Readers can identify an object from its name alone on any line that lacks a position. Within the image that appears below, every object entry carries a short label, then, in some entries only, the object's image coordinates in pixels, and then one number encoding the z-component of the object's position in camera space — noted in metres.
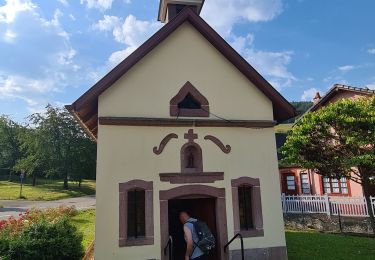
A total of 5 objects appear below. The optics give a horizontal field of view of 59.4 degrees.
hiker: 7.49
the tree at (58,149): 46.97
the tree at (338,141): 13.30
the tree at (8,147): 61.02
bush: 8.02
